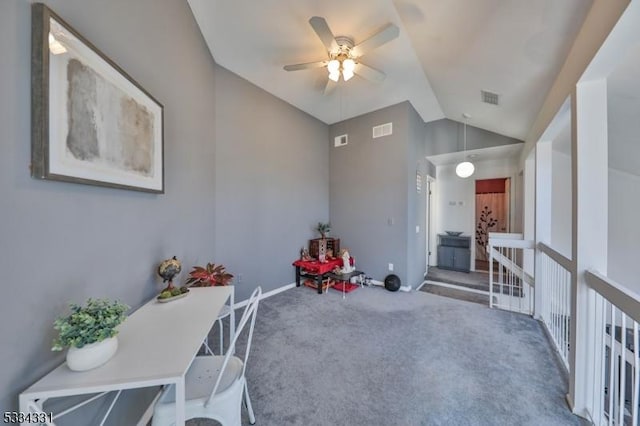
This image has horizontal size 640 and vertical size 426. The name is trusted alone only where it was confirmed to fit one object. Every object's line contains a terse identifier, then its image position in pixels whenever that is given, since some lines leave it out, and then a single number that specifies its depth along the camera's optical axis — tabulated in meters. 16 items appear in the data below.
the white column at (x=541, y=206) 2.73
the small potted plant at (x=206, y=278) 2.05
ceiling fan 2.00
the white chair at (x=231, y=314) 1.58
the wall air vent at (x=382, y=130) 4.00
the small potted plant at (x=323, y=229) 4.34
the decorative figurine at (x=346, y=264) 3.77
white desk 0.81
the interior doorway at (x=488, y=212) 5.23
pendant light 4.13
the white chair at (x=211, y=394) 1.04
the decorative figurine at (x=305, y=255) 4.09
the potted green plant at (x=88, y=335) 0.86
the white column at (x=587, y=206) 1.51
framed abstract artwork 0.89
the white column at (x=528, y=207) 3.54
